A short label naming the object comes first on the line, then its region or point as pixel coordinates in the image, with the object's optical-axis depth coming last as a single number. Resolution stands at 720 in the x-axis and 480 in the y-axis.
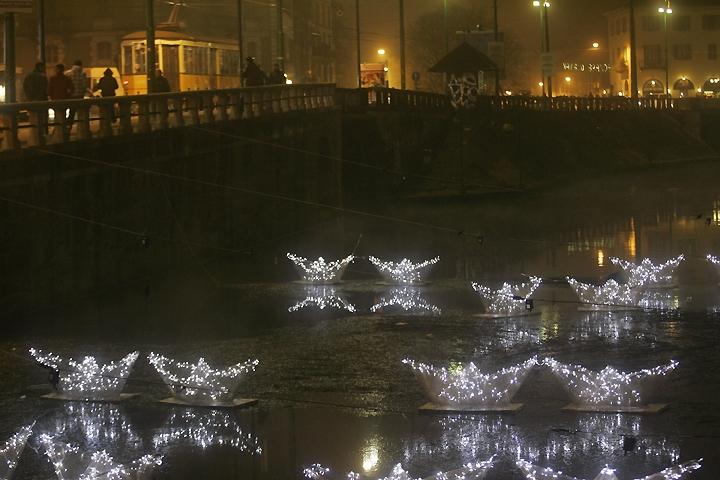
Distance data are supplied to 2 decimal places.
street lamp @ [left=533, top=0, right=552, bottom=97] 83.19
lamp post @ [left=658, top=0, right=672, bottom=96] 107.75
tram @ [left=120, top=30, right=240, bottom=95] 60.62
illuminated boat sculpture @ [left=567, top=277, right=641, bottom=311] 25.02
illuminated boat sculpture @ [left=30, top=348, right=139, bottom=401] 17.77
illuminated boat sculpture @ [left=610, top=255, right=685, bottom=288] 26.78
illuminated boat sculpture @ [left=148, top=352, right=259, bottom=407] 17.09
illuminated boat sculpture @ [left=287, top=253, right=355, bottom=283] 30.34
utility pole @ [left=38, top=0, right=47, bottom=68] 32.84
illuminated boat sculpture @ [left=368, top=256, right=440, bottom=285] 29.58
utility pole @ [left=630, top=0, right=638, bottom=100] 91.06
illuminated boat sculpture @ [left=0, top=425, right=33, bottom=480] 13.76
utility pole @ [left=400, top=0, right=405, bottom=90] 68.00
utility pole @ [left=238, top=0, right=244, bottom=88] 50.12
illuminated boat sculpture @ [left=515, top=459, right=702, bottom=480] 12.21
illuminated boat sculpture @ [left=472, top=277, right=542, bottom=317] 24.50
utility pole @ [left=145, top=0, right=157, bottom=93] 35.88
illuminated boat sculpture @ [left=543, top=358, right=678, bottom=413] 16.39
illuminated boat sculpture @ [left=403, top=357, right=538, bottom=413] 16.50
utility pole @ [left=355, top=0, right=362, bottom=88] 70.06
